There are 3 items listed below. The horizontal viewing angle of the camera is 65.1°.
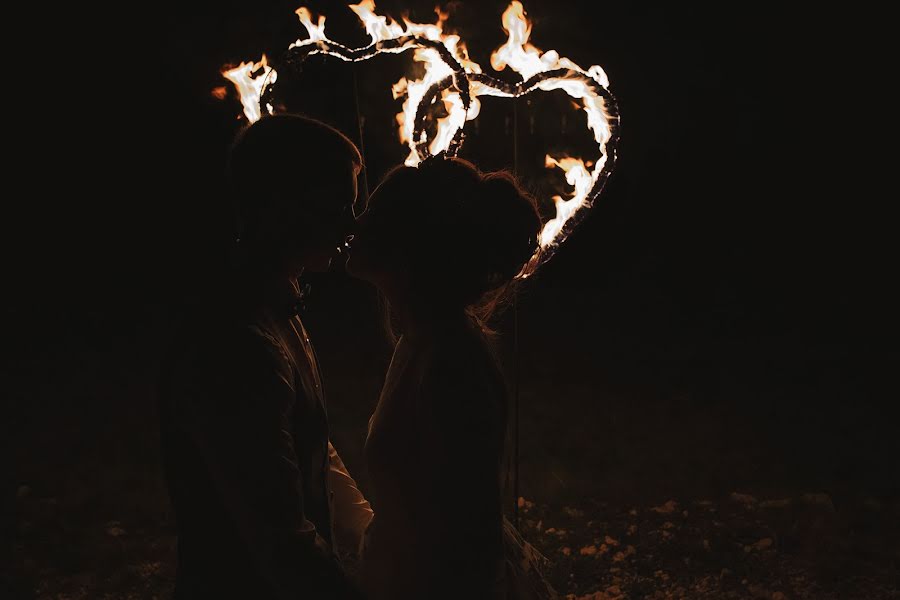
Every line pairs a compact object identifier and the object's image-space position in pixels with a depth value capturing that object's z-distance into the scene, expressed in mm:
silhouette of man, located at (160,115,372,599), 1736
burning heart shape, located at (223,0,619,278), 3391
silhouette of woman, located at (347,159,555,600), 2045
